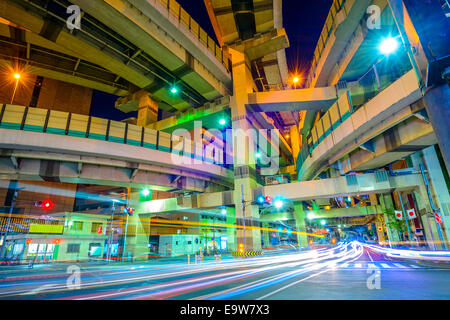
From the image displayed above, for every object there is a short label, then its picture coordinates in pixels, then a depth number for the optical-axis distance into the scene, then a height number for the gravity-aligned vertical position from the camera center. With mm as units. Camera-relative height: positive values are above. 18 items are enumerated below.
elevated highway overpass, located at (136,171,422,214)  18734 +3263
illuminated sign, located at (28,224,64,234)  30828 +758
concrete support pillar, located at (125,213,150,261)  27281 -704
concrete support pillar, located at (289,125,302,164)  49006 +19068
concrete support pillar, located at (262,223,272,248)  61091 -2636
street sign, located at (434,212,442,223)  16620 +316
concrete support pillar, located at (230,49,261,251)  23469 +7961
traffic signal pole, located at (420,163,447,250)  17500 +1743
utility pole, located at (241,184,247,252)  22150 +1402
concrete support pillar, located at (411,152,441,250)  18031 +1004
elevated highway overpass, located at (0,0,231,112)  17500 +17403
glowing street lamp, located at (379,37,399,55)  11927 +9552
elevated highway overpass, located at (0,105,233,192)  15844 +6332
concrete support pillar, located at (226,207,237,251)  27717 +228
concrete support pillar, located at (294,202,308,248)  39688 +1510
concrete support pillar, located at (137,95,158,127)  30359 +16060
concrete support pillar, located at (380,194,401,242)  35750 +2547
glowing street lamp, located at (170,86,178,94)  26722 +16514
